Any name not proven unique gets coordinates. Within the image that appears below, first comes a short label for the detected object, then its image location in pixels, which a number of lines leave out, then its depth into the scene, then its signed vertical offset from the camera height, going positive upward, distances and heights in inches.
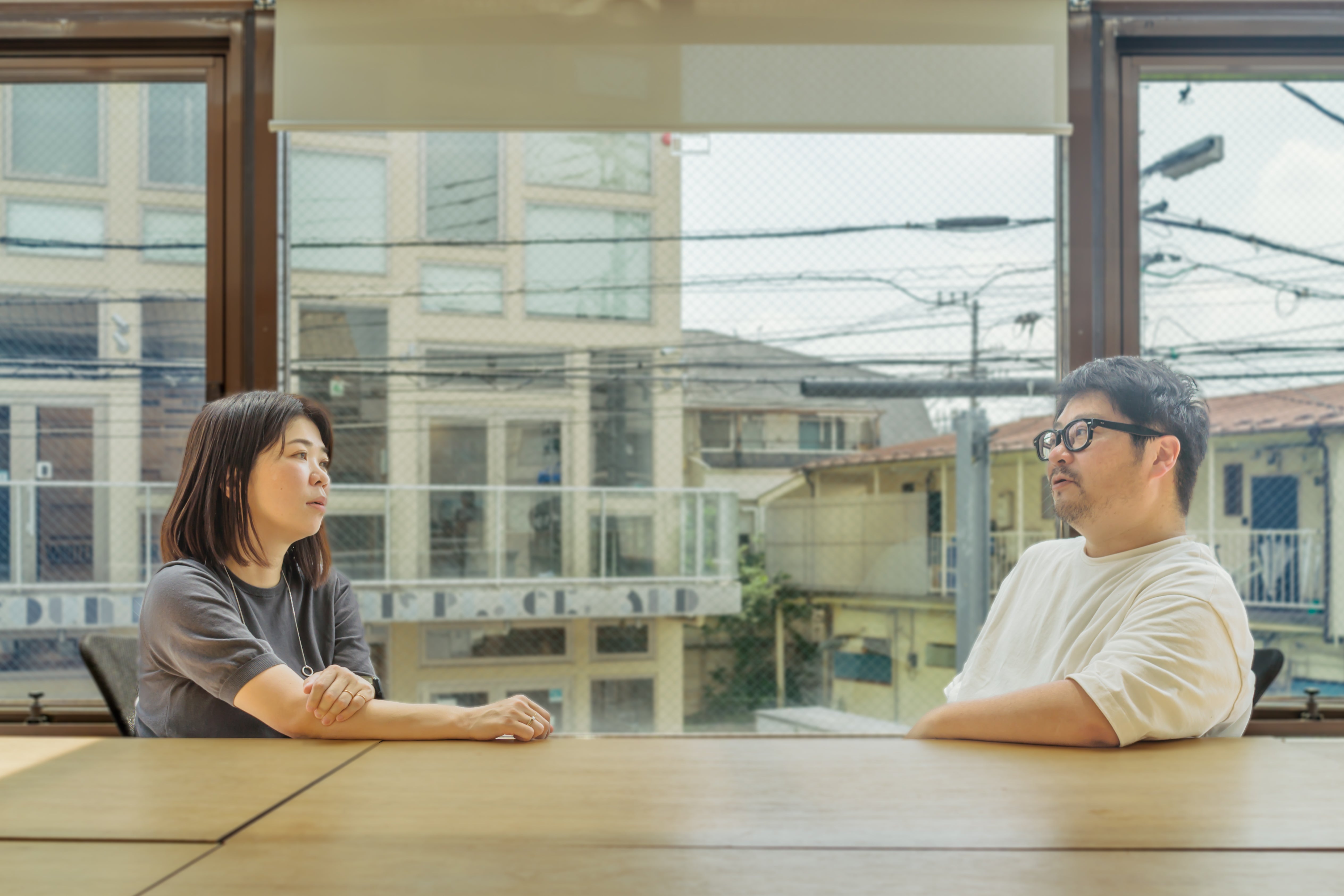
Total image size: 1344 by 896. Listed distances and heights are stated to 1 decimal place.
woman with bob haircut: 47.8 -9.1
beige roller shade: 79.2 +33.6
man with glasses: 44.2 -8.4
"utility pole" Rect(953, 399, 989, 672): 136.6 -9.3
